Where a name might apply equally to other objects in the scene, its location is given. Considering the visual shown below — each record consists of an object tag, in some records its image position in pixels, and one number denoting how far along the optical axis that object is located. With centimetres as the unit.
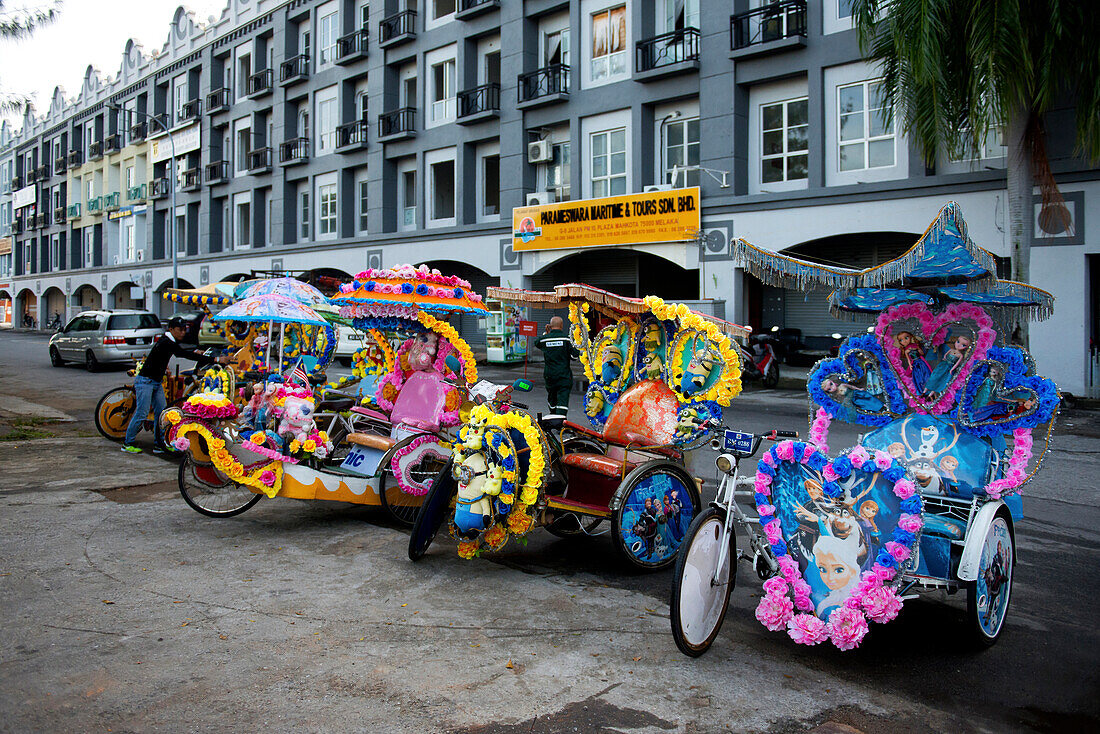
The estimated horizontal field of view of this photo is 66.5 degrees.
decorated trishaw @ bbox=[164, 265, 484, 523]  718
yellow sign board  2153
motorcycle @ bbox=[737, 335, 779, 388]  1878
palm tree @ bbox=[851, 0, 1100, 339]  1289
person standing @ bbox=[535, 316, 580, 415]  1271
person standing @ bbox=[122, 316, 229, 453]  1088
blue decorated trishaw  435
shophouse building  1870
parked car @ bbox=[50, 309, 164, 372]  2280
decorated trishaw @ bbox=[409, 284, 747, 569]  580
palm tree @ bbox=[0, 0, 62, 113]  1341
